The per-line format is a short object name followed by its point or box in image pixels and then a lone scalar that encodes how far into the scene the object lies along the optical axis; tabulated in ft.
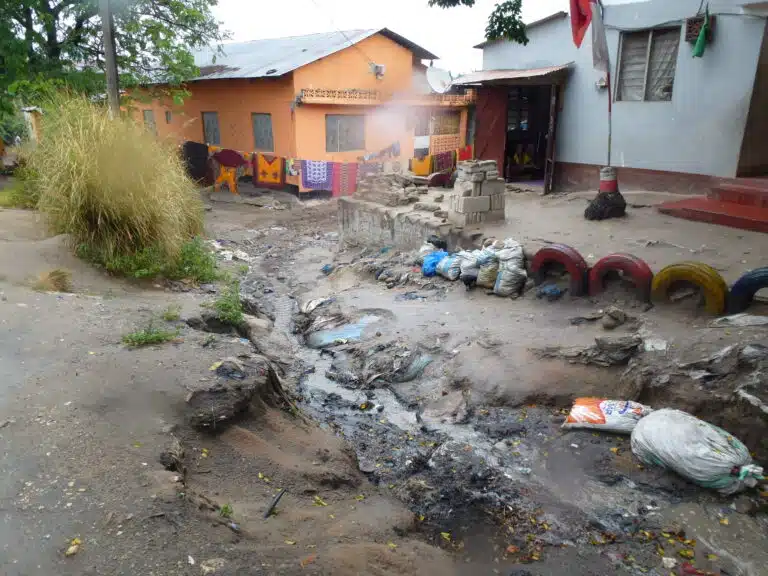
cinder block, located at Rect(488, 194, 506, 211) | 29.53
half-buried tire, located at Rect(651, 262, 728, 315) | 17.51
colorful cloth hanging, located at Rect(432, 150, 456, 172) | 57.57
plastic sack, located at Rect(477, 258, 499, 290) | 24.12
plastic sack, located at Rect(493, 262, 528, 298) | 23.41
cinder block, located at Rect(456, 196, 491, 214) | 28.81
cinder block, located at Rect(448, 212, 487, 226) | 29.12
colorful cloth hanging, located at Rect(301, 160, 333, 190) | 50.39
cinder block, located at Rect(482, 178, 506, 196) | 29.07
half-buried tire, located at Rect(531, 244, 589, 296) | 21.43
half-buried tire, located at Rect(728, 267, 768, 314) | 16.61
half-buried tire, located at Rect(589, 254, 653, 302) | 19.48
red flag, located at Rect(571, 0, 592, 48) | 25.32
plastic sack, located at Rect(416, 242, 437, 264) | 28.81
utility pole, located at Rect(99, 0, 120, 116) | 28.32
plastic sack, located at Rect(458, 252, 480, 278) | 24.68
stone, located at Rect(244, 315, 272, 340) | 21.21
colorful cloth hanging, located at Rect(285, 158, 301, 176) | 50.11
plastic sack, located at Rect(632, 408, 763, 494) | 11.93
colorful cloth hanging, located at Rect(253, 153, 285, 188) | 52.11
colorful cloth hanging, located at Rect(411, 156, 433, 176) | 56.75
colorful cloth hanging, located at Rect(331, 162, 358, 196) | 52.01
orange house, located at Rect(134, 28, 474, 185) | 49.47
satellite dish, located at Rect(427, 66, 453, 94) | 43.09
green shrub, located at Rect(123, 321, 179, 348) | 14.44
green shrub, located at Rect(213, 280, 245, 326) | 19.56
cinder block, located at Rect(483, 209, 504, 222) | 29.63
